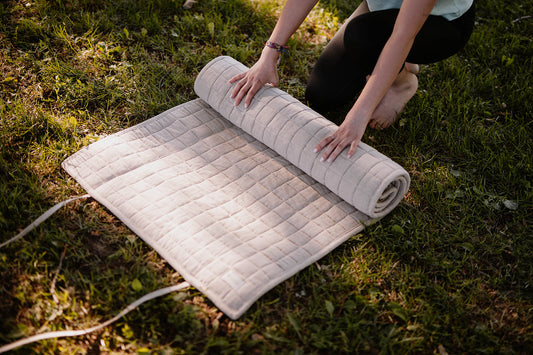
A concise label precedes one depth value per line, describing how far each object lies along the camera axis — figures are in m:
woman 1.86
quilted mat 1.69
